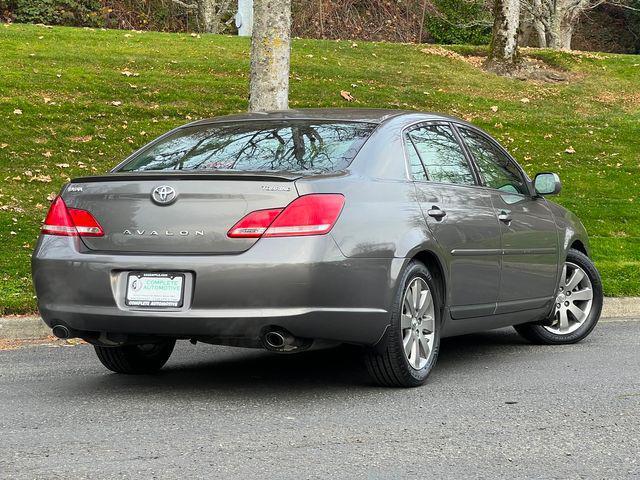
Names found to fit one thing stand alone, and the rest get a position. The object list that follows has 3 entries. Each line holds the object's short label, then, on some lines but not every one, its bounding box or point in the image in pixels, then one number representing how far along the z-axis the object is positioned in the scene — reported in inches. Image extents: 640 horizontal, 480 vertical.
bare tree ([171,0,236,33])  1322.6
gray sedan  220.5
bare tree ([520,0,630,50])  1493.6
